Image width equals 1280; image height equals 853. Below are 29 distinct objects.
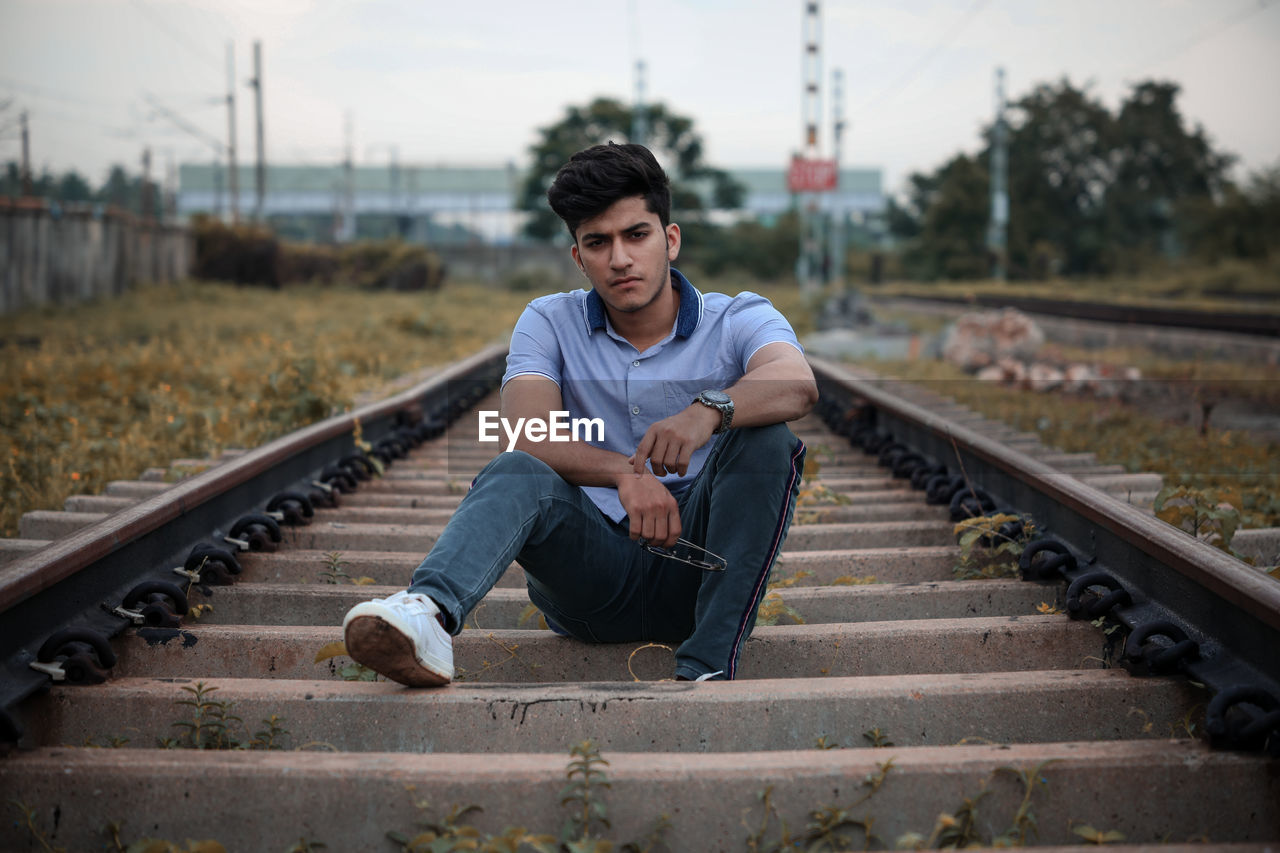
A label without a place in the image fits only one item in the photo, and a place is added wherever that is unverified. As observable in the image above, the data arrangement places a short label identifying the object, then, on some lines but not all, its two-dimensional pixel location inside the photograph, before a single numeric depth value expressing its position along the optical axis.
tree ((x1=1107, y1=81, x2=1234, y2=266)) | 45.81
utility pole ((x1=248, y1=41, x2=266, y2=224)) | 36.16
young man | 2.27
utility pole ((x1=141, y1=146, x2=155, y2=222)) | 23.07
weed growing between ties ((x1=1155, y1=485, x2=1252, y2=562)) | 2.98
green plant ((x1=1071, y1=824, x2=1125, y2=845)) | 1.79
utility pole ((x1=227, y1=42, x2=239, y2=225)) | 35.28
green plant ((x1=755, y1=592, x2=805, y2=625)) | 2.83
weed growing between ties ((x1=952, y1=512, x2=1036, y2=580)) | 3.24
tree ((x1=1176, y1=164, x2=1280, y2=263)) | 37.81
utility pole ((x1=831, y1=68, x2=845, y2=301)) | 40.39
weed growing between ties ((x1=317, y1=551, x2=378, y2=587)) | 3.30
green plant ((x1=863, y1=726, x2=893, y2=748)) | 2.15
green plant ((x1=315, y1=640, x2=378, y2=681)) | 2.47
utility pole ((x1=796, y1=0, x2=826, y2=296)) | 28.97
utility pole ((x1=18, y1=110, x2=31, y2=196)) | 17.83
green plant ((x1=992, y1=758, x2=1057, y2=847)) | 1.84
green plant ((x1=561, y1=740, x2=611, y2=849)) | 1.82
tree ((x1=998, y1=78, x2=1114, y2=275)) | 48.00
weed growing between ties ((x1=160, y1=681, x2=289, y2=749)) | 2.18
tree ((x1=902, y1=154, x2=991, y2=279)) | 47.97
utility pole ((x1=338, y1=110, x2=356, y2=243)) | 47.36
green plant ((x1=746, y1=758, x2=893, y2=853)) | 1.82
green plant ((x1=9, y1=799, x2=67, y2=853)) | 1.88
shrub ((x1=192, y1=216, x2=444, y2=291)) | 25.52
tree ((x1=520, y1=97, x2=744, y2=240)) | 42.38
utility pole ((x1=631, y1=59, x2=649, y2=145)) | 28.44
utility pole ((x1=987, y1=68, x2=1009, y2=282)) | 36.47
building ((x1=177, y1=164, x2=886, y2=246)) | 53.75
